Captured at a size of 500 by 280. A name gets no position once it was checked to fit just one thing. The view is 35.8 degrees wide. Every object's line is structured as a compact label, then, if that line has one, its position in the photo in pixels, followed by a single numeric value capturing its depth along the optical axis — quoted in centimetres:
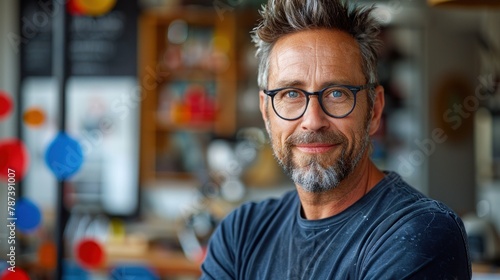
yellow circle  255
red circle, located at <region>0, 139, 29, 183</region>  212
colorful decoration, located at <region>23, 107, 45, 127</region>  239
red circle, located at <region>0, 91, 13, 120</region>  221
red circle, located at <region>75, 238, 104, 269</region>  243
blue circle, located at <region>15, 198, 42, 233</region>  230
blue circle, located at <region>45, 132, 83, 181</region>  203
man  132
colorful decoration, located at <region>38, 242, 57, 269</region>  304
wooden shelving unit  534
